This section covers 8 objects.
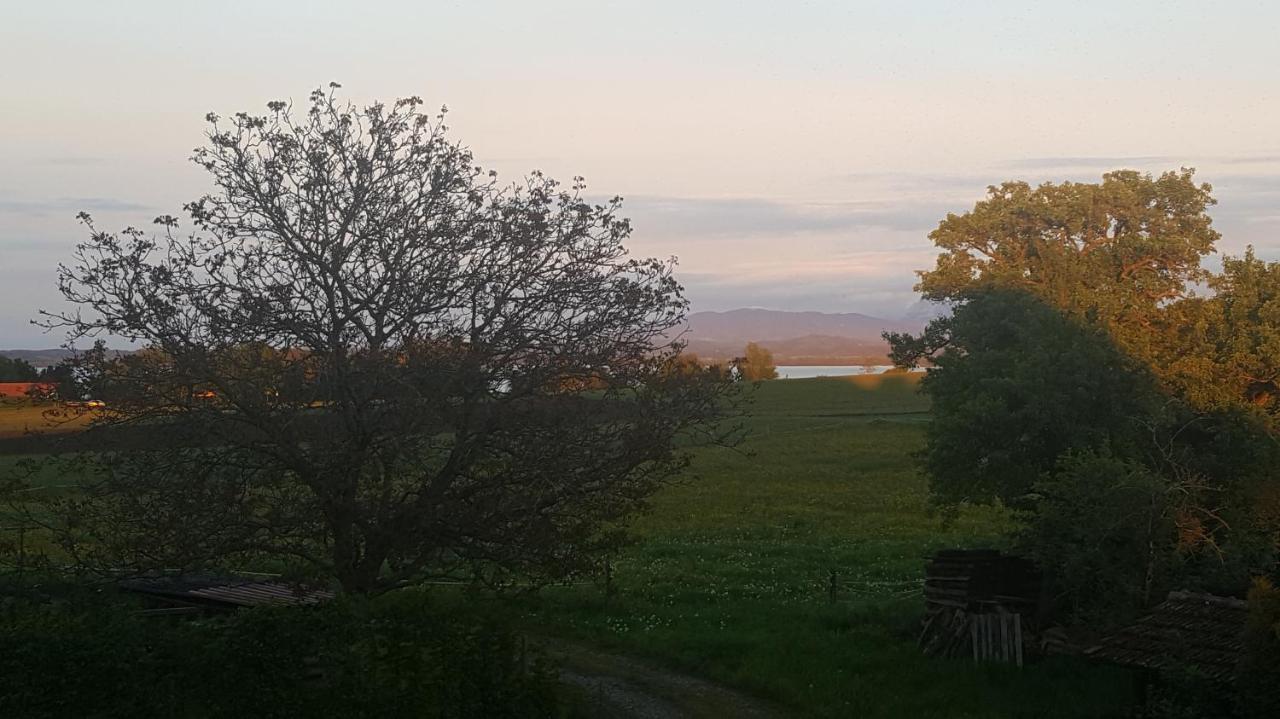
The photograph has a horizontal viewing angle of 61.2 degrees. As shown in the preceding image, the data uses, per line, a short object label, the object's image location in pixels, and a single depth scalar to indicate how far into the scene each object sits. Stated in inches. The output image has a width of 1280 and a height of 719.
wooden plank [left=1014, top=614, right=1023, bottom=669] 816.9
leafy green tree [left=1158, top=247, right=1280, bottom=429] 933.8
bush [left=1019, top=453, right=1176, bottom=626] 768.9
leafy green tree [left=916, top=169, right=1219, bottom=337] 1087.6
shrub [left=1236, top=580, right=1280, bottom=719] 575.2
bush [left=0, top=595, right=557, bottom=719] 525.0
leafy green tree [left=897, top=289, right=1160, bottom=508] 903.7
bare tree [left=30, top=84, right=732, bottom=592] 622.2
